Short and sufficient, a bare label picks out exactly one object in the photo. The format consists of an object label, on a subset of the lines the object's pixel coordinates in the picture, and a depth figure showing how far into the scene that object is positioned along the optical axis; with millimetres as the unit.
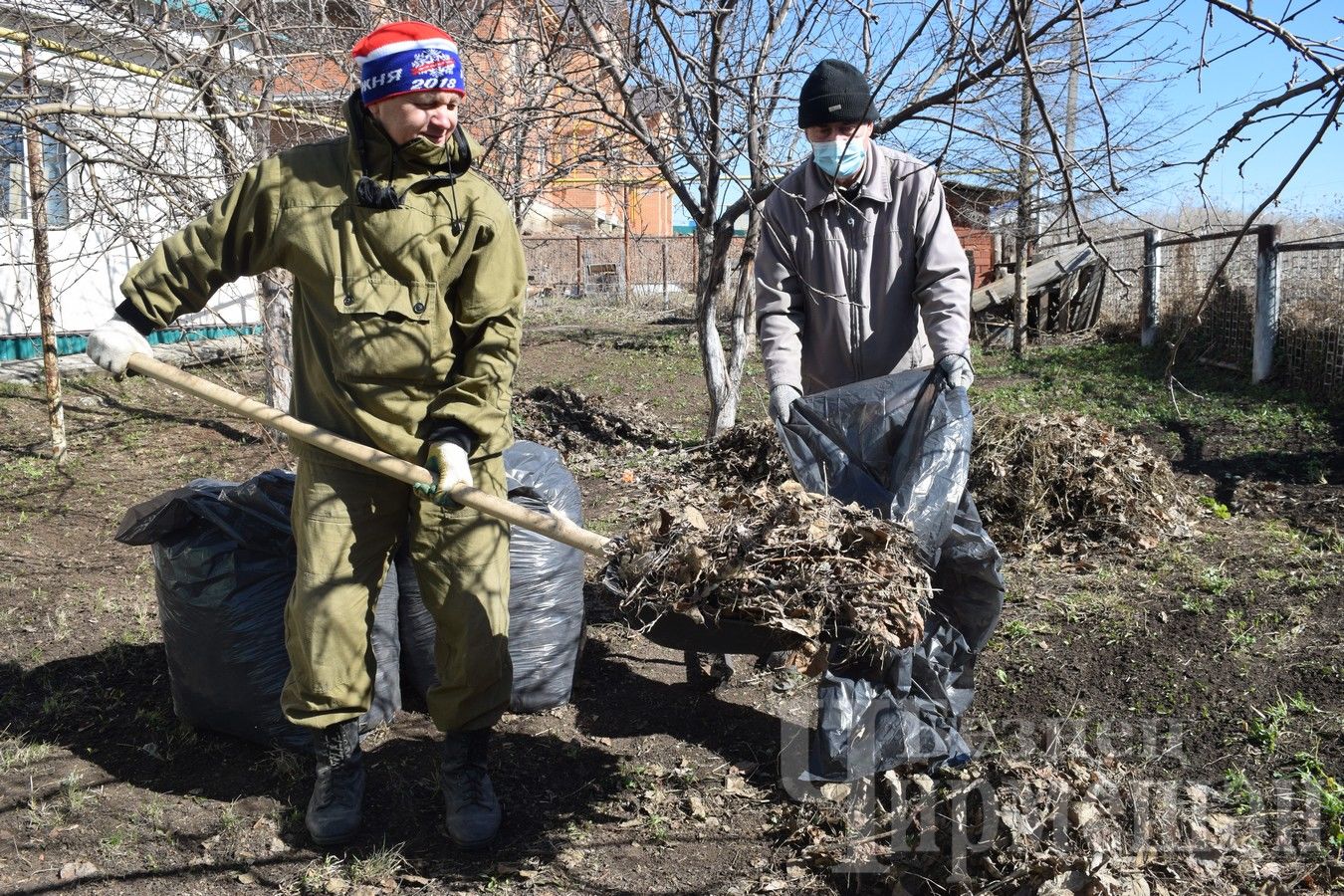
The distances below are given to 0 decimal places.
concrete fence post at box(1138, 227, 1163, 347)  10781
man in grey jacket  3012
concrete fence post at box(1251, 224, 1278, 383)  8258
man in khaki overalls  2514
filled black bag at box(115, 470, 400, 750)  3051
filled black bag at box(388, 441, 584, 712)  3242
